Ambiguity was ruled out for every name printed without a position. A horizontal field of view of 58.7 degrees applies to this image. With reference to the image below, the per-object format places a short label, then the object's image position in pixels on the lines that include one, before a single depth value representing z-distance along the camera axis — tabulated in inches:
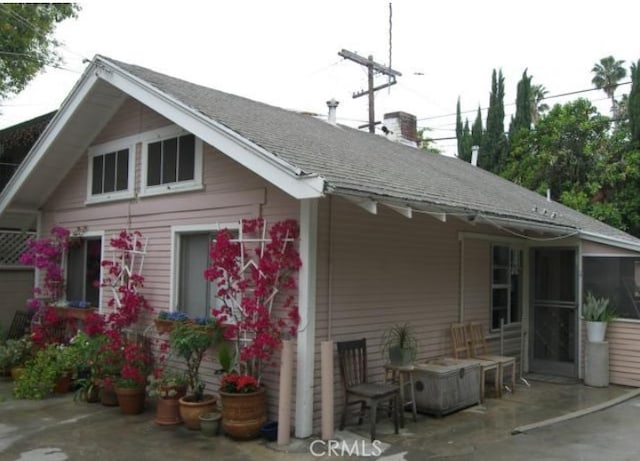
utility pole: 797.9
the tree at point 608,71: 1526.8
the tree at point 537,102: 1153.7
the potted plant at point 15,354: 355.6
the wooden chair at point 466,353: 300.0
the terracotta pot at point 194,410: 244.4
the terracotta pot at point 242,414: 226.1
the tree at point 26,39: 515.2
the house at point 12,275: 469.4
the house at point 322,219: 241.6
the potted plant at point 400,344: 261.3
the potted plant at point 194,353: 245.6
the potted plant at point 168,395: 253.9
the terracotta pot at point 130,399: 271.4
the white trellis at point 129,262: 321.7
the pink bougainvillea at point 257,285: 232.4
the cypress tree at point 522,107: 858.8
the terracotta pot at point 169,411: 253.6
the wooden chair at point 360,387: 229.0
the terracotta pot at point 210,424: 236.8
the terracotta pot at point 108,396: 287.9
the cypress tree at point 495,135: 880.9
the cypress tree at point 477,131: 922.1
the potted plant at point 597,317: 339.6
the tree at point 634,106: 711.1
